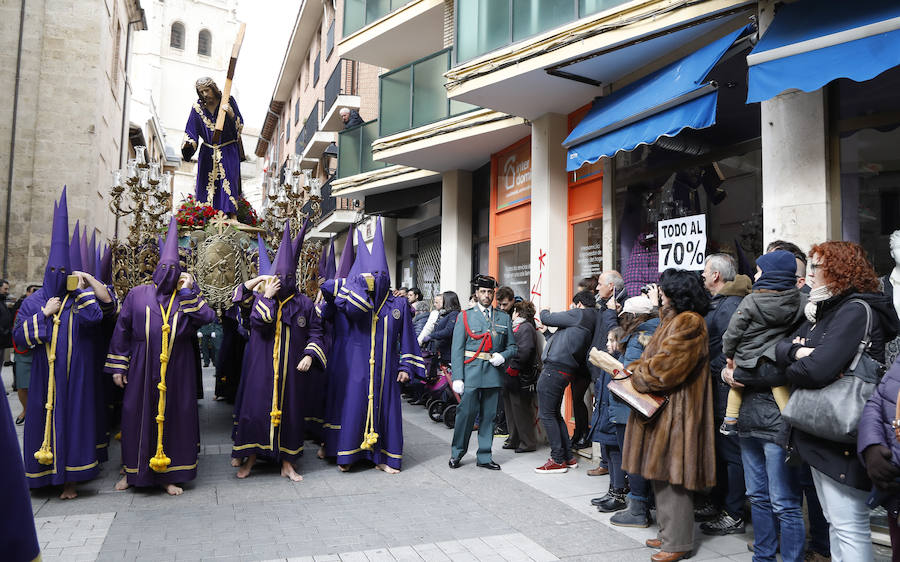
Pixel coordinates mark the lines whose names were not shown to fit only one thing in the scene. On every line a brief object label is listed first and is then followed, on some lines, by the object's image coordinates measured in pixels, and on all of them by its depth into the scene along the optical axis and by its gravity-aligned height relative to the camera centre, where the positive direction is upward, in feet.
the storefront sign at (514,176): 36.19 +8.39
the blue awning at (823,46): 15.10 +6.79
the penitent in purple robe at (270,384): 22.36 -2.15
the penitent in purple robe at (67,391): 19.21 -2.21
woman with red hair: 11.11 -0.43
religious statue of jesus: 32.22 +8.11
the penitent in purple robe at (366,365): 23.61 -1.58
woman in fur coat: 14.70 -2.11
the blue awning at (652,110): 20.42 +7.34
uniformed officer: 24.08 -1.73
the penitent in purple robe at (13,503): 4.61 -1.33
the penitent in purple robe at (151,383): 20.04 -1.99
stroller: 32.63 -3.95
